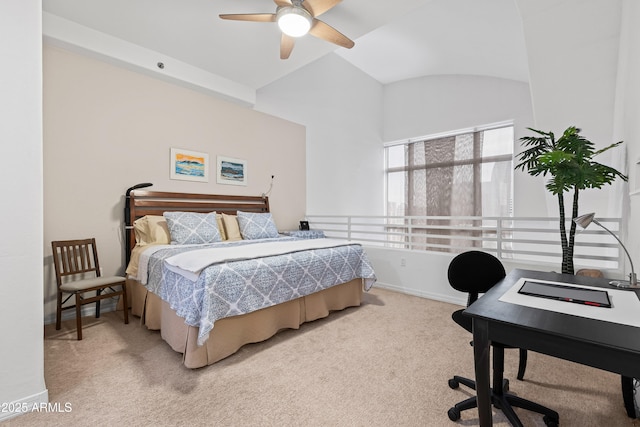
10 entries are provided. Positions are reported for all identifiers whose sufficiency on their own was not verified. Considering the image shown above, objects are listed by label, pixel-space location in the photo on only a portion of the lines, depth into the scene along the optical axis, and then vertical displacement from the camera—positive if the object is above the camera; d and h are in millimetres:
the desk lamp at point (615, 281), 1521 -344
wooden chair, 2590 -652
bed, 2146 -571
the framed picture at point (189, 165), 3835 +593
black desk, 912 -429
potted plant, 2217 +303
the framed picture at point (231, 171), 4285 +576
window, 5578 +670
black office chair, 1591 -651
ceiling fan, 2369 +1608
